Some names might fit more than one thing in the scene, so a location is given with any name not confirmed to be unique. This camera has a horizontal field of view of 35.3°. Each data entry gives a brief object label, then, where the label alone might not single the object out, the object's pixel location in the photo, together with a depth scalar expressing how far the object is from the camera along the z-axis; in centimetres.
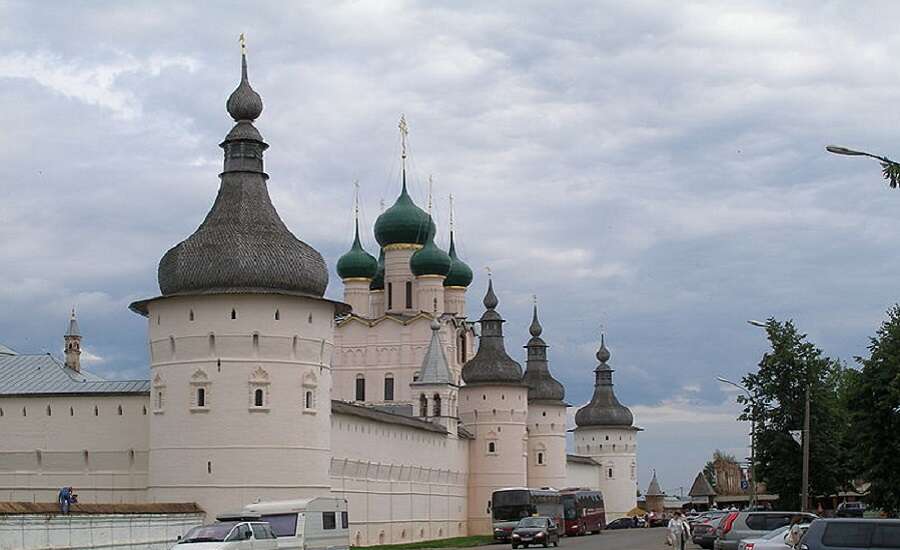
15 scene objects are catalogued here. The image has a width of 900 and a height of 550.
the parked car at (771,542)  2428
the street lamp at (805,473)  3616
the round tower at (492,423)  6988
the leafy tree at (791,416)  4316
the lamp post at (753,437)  4406
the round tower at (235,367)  4138
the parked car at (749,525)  3023
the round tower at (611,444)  9612
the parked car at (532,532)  4409
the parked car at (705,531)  3869
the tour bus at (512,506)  5581
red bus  6206
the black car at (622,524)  8494
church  4150
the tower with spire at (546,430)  7725
